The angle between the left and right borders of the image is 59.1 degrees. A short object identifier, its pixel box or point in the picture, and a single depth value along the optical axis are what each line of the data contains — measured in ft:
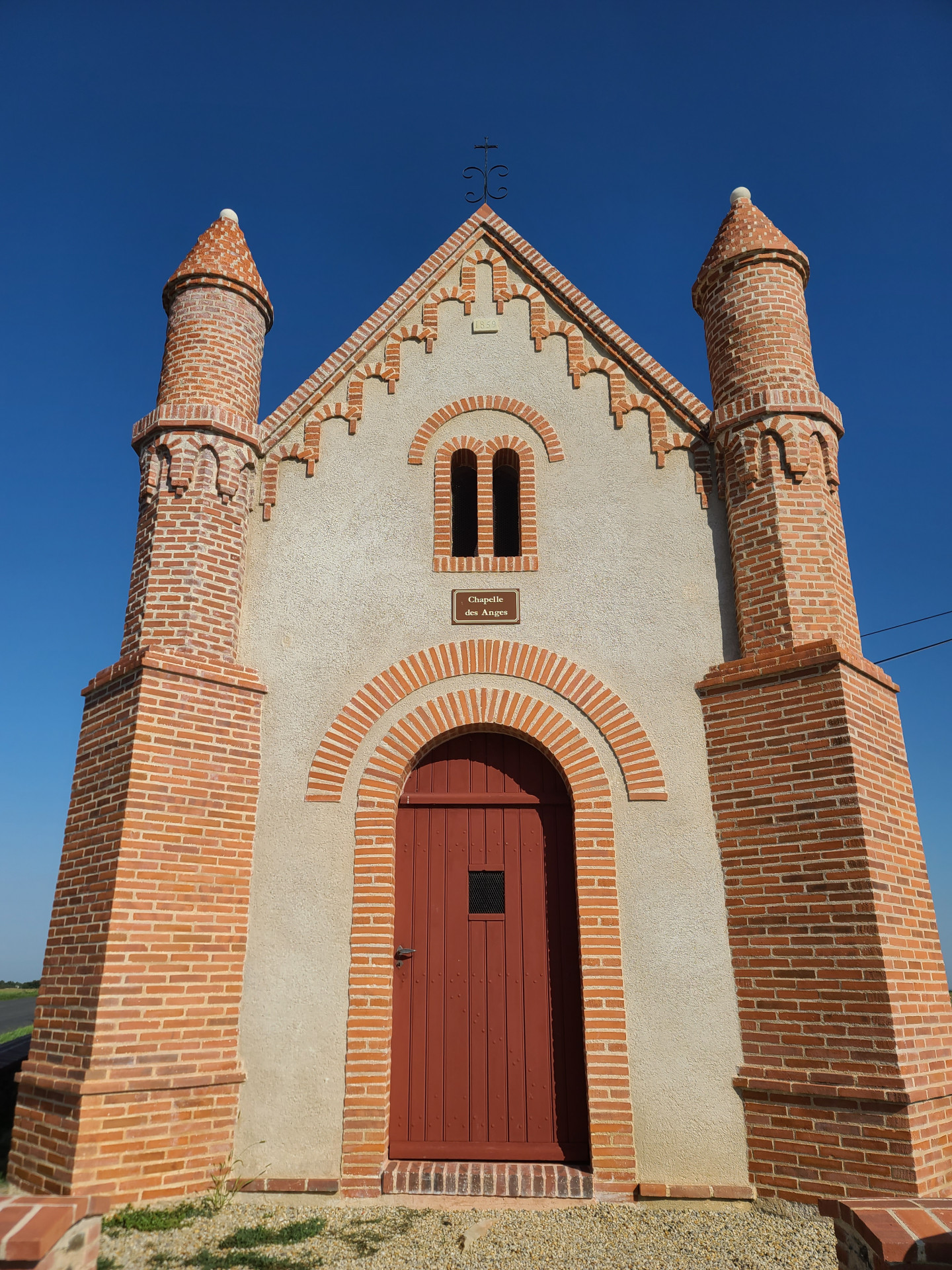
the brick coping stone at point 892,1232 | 8.79
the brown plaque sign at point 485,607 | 24.54
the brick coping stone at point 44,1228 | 8.95
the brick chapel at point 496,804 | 19.34
